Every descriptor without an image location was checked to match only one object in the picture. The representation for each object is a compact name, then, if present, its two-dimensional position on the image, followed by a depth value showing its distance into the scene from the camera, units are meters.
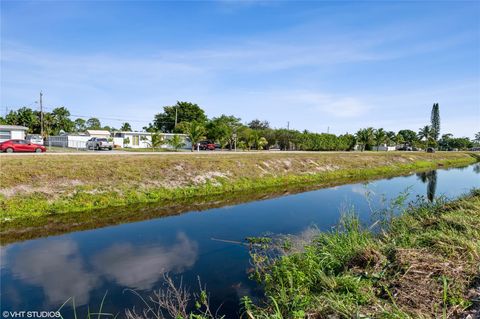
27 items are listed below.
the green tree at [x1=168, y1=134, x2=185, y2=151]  47.22
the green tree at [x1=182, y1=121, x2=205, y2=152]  48.25
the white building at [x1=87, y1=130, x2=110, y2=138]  64.10
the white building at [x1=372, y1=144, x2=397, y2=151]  93.38
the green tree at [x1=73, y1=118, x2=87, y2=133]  119.56
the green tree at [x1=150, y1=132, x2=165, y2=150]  46.31
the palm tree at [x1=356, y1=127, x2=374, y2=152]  79.00
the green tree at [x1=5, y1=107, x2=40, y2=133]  65.00
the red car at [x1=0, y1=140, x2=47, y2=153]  32.31
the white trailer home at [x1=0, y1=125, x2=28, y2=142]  44.12
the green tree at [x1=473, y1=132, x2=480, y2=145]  154.24
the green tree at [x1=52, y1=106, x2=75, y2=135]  70.94
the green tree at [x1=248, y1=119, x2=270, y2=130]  98.38
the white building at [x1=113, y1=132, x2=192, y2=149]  59.53
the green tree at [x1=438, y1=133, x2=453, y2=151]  132.62
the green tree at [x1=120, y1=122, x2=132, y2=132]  99.78
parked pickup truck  45.31
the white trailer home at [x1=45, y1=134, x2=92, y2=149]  53.25
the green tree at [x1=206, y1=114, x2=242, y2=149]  60.44
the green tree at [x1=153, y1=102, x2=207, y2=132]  84.62
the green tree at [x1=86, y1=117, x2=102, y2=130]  126.75
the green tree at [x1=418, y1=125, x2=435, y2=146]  118.03
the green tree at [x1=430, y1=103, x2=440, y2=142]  120.86
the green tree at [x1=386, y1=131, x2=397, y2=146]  103.56
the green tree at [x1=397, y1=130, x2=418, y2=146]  123.95
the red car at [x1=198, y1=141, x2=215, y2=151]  57.97
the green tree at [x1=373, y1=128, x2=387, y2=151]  81.50
